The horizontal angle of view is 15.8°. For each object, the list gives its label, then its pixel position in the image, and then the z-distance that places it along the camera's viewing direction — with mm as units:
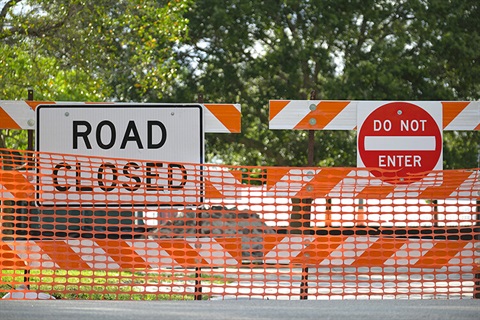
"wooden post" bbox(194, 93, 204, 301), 15071
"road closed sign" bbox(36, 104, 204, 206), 15428
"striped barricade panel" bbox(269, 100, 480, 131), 17297
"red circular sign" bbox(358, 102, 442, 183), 17159
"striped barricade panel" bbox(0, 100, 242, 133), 16651
